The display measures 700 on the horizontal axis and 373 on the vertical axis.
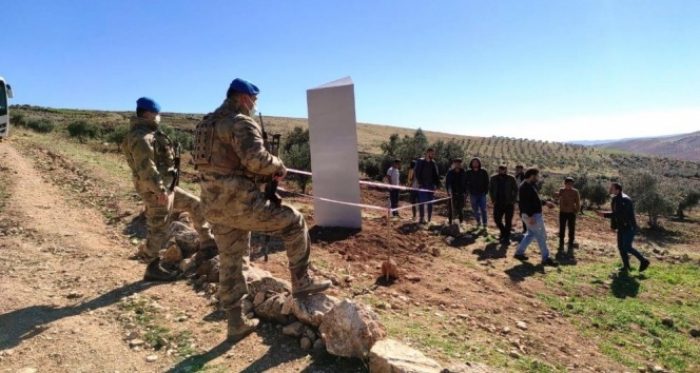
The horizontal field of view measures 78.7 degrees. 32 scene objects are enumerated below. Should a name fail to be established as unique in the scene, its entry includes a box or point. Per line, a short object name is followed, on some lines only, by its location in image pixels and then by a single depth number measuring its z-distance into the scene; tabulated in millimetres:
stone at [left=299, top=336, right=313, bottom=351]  3635
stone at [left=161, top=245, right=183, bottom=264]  5500
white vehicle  16859
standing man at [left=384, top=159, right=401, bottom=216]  11344
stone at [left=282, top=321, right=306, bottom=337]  3785
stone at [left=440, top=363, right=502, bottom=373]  3041
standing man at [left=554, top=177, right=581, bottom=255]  9180
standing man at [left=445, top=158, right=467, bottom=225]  10000
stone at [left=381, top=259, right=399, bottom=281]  5777
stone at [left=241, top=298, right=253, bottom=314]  4176
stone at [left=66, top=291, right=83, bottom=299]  4641
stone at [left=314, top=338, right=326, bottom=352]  3586
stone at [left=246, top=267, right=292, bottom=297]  4410
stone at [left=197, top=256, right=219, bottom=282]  4954
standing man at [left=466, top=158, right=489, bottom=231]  9838
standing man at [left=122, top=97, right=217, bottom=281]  4707
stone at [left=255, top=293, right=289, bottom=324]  4000
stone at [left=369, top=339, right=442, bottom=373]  2988
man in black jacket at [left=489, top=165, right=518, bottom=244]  9156
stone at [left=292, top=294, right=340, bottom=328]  3740
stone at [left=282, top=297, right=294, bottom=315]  3947
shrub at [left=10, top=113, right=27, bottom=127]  29064
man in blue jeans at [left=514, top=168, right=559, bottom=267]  8062
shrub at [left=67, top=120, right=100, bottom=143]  25188
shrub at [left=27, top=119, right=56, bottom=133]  28281
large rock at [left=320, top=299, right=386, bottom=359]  3383
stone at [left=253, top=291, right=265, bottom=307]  4228
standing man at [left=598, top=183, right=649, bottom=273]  8164
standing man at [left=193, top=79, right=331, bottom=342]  3391
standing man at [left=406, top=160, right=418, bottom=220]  10959
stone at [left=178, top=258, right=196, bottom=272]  5312
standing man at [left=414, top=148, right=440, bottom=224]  10289
